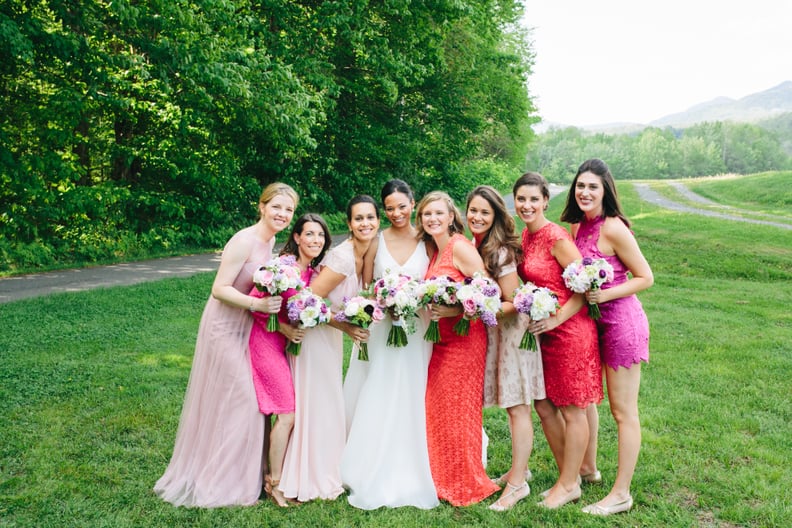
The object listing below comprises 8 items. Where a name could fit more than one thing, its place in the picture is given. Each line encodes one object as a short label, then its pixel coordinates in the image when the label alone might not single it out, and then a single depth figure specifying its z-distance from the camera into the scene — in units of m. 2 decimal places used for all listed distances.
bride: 4.69
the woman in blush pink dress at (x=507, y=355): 4.63
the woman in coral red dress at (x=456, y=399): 4.72
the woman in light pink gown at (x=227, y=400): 4.54
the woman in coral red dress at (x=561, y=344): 4.45
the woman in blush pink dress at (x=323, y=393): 4.69
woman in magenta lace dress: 4.37
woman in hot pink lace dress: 4.60
